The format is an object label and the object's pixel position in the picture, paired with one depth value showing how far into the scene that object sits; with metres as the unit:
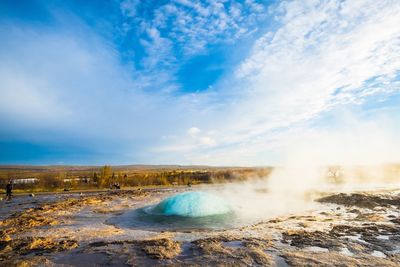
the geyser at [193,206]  14.36
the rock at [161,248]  7.80
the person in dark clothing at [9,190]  24.28
